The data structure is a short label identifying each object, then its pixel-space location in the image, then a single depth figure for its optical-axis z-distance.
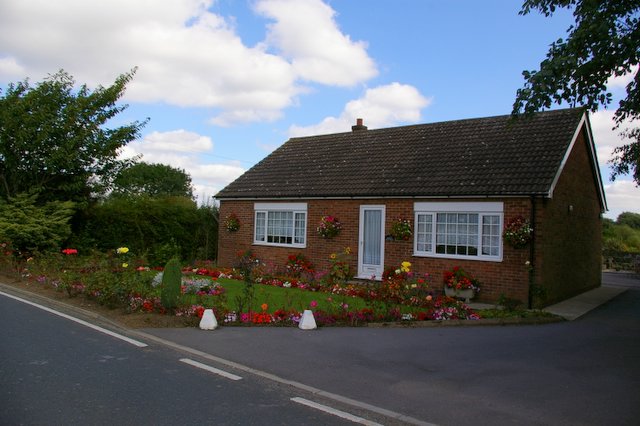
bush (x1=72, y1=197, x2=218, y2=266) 21.00
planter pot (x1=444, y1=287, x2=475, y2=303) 14.11
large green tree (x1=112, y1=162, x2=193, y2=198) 64.06
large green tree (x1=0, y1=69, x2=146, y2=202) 19.45
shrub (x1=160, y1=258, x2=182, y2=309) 10.59
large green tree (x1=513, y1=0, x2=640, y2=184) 7.82
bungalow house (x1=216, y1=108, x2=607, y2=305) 14.12
